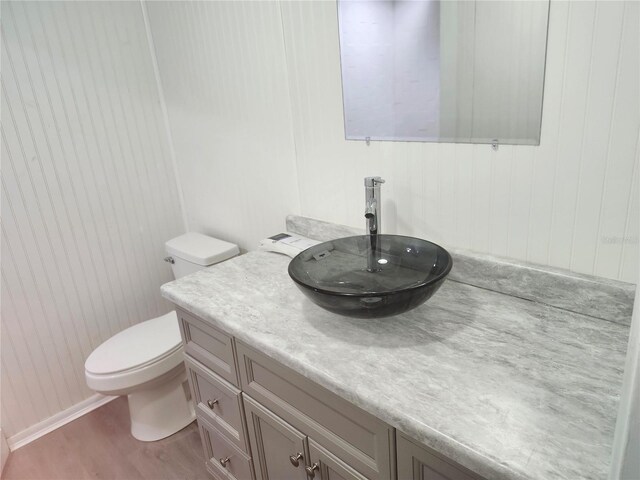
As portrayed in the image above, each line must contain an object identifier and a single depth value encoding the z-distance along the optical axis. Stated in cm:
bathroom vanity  79
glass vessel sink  105
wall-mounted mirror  108
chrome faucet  135
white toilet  188
